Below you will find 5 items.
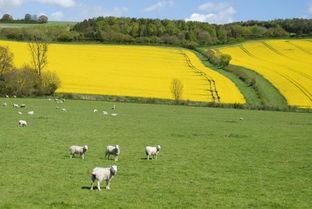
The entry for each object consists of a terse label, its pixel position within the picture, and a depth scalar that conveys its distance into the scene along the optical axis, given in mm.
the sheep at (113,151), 22412
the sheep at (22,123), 33844
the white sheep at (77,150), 22594
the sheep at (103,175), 16328
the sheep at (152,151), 22991
